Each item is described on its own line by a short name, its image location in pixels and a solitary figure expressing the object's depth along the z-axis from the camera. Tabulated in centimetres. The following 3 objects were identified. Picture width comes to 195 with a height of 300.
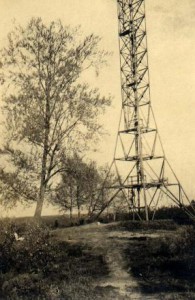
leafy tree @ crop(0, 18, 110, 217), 2277
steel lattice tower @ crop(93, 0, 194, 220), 2484
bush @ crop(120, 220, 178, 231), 1869
